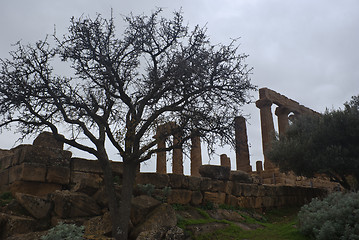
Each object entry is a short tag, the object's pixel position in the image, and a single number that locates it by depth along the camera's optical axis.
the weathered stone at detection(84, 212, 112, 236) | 9.03
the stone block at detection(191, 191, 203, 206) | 13.80
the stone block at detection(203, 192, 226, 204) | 14.38
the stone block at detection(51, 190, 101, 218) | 9.41
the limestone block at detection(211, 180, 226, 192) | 14.88
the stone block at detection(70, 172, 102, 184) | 11.67
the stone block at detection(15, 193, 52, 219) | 9.10
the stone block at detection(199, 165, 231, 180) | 15.37
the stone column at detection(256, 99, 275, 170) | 27.12
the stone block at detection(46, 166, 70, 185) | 11.10
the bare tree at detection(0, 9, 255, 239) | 9.68
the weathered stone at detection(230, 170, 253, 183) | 16.70
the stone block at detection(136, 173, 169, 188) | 12.90
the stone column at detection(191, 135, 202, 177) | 25.53
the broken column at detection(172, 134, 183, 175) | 23.49
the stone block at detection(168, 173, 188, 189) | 13.54
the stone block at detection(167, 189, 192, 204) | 13.14
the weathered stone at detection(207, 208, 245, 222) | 13.37
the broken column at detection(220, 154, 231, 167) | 35.47
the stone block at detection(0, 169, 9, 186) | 11.48
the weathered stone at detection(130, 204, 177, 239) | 9.42
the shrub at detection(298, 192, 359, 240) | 9.03
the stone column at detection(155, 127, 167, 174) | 24.30
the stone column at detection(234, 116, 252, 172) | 24.83
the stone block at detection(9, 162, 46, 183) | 10.54
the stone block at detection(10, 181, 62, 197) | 10.48
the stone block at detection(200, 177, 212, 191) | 14.44
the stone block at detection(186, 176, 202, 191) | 14.02
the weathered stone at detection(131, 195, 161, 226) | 10.10
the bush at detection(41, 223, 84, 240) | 7.03
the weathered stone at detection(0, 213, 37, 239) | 8.17
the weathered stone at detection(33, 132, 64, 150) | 12.70
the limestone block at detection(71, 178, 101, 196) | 10.39
